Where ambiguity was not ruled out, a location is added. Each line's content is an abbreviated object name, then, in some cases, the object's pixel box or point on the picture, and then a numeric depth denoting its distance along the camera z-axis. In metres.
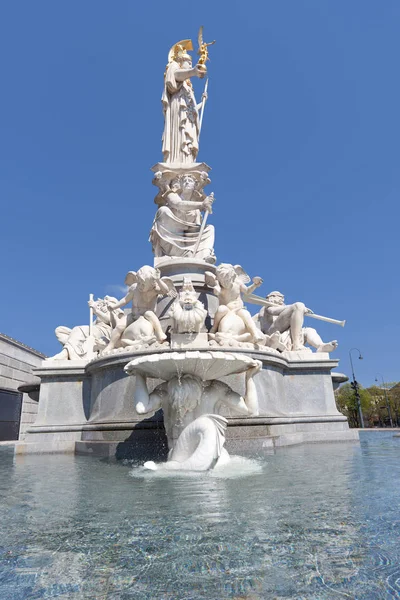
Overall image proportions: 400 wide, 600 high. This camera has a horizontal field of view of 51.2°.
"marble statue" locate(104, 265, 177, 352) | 7.99
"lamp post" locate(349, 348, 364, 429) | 24.17
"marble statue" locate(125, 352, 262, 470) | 4.94
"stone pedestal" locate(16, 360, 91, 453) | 8.41
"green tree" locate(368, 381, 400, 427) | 50.19
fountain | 5.22
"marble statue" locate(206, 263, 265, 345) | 7.82
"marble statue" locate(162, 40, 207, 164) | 14.28
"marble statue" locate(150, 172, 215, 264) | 12.26
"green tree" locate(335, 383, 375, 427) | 51.04
